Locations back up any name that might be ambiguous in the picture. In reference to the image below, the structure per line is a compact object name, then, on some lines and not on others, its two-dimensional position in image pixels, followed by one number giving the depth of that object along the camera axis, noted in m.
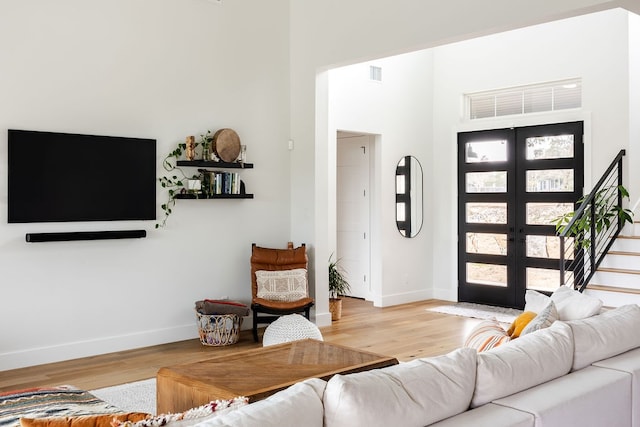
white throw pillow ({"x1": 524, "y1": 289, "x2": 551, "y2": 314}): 3.88
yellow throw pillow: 3.58
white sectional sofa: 1.87
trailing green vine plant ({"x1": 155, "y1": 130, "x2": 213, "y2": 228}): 6.05
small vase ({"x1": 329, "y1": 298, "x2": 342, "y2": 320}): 7.27
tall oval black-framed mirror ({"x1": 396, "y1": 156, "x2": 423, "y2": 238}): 8.46
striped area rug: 3.16
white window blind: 7.55
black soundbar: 5.18
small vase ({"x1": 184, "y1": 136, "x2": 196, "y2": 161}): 6.11
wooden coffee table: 3.07
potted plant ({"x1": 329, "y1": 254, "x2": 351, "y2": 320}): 7.28
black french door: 7.57
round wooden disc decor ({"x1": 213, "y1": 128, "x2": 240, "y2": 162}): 6.27
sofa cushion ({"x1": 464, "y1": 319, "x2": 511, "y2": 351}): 3.46
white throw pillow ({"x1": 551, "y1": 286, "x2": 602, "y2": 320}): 3.49
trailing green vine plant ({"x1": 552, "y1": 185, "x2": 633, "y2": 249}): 6.72
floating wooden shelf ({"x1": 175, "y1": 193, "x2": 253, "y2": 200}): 6.09
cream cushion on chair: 6.32
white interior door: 8.62
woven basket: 5.91
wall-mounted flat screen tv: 5.16
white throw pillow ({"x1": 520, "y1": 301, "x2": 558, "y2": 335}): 3.29
